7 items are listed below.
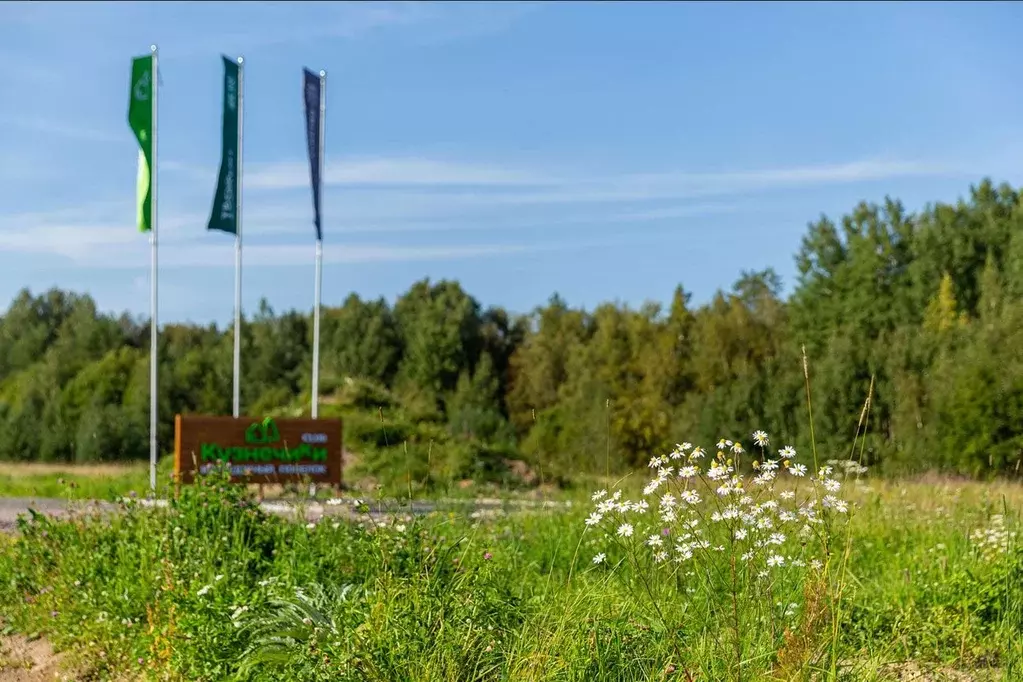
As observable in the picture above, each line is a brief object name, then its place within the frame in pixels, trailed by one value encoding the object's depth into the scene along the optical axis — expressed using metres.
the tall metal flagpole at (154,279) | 17.63
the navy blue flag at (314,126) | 19.84
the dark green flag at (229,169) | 18.86
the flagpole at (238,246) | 19.00
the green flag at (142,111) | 18.19
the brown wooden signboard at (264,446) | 16.55
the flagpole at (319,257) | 19.67
